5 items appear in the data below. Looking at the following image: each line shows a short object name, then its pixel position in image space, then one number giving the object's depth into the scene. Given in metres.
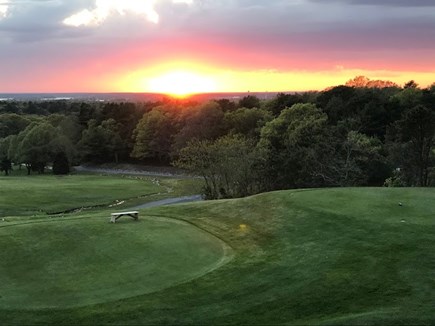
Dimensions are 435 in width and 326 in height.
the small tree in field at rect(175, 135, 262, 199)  52.25
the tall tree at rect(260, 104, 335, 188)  50.75
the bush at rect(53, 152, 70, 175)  106.69
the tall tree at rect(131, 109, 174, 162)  111.50
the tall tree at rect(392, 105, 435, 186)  46.19
